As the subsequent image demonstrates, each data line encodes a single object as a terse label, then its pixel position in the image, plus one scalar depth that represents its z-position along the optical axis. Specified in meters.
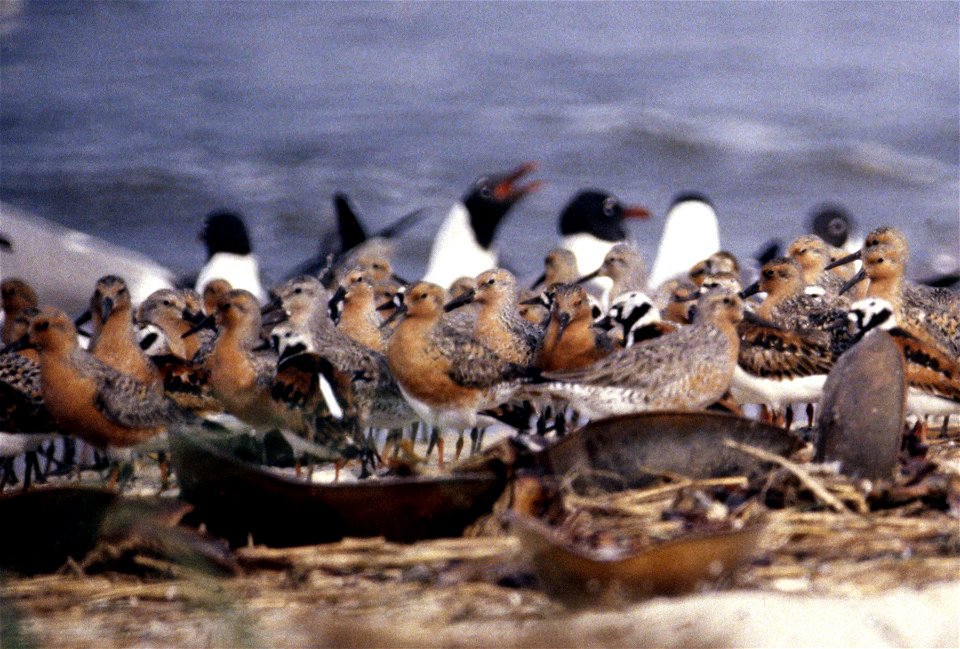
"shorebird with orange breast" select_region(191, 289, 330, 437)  15.96
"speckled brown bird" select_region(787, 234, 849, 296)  22.56
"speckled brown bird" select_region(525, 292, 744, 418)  15.64
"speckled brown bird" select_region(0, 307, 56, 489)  16.58
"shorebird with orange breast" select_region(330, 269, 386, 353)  20.09
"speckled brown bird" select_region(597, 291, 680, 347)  17.95
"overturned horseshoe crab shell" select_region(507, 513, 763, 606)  9.73
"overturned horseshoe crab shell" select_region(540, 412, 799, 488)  11.92
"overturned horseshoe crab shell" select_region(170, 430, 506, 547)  11.20
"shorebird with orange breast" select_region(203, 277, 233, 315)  21.33
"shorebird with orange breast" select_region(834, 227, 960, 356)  19.00
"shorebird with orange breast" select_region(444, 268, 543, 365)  18.52
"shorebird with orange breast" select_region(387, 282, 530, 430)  16.75
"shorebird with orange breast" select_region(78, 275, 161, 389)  17.39
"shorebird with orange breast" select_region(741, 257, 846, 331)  19.47
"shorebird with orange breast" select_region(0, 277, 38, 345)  21.06
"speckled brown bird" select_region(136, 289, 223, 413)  17.39
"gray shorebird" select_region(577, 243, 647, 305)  23.73
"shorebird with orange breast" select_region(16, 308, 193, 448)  15.91
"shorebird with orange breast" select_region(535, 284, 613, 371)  17.23
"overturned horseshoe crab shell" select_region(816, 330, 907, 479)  11.88
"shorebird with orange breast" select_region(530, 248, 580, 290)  24.56
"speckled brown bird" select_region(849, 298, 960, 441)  16.47
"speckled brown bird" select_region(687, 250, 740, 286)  22.78
